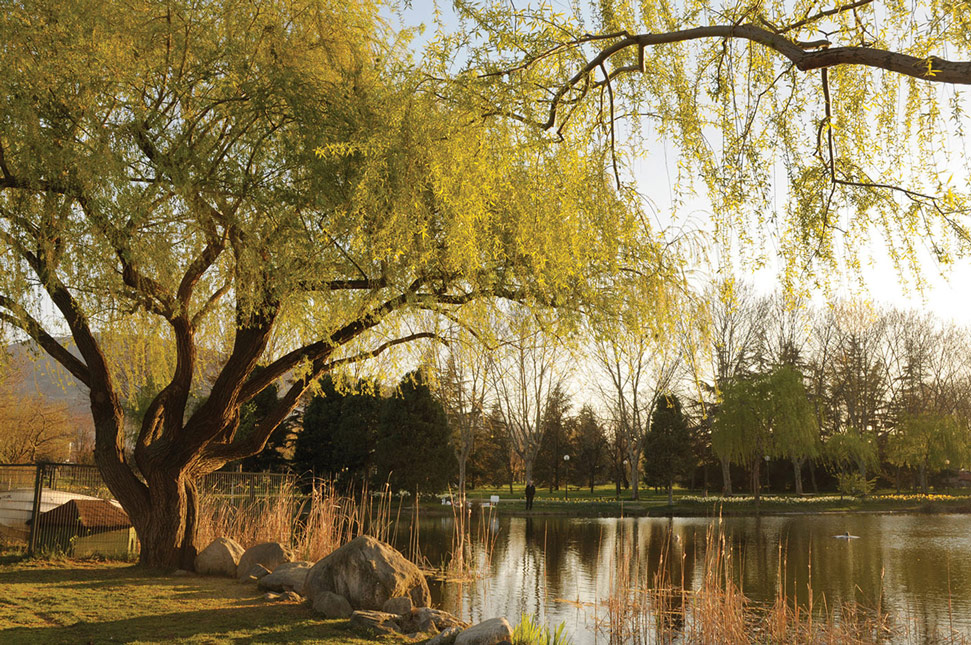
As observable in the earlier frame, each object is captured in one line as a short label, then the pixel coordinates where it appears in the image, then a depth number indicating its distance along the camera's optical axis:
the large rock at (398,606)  6.97
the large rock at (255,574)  8.22
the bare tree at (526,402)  30.80
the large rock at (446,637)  5.81
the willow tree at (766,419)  27.58
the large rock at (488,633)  5.45
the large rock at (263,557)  8.52
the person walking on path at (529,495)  26.23
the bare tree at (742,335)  31.25
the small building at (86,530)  9.43
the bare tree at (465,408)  30.55
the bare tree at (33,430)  22.97
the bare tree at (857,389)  32.88
